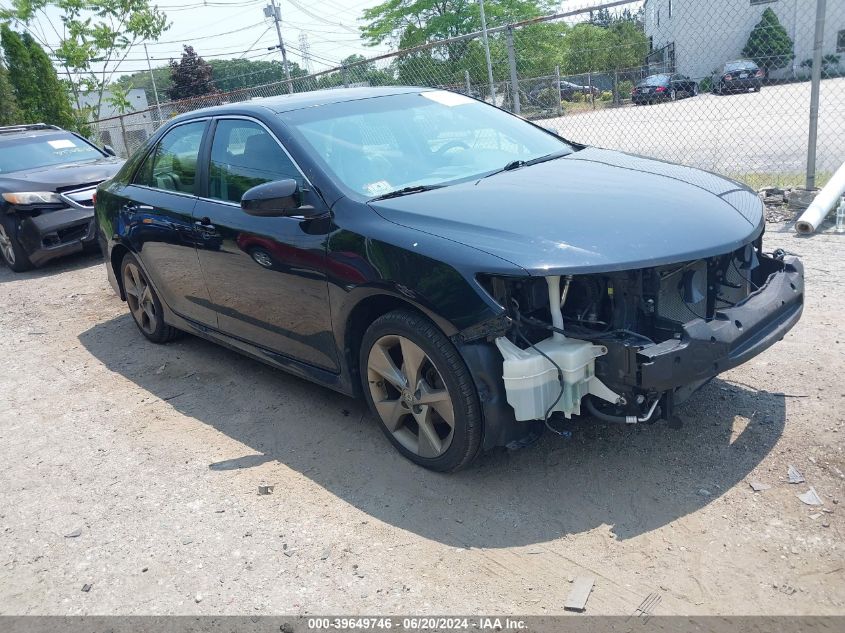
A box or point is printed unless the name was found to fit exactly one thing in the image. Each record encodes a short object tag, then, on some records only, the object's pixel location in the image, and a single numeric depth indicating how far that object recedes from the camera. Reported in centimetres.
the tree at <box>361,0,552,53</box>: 4759
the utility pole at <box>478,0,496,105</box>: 883
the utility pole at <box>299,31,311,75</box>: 4450
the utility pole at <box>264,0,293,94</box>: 4054
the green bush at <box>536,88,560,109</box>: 1290
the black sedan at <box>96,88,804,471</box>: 304
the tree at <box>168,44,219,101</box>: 5597
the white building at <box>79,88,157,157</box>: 2064
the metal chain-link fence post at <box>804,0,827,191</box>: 642
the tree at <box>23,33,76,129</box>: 1739
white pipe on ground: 614
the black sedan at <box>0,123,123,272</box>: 876
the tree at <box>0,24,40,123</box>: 1706
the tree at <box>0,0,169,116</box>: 1809
